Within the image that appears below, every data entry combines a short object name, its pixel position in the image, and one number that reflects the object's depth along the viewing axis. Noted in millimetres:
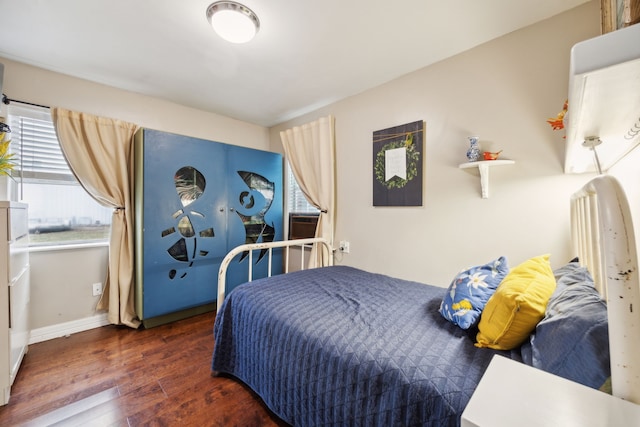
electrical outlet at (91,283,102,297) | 2377
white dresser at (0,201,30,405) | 1404
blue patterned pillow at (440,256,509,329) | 1094
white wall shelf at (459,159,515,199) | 1606
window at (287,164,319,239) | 3059
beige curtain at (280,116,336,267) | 2699
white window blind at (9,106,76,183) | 2068
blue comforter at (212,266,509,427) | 822
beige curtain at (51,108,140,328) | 2199
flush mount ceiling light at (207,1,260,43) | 1422
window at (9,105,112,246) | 2088
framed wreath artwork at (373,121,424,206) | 2090
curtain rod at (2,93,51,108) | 1947
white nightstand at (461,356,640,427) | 469
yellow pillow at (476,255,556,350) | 876
